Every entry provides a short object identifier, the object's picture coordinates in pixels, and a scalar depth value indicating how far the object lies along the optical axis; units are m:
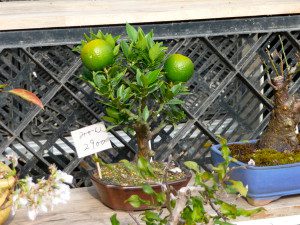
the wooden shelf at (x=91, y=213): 1.84
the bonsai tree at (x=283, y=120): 1.99
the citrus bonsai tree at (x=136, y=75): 1.80
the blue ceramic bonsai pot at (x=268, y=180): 1.85
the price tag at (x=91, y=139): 1.91
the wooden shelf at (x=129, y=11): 1.98
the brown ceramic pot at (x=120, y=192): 1.82
